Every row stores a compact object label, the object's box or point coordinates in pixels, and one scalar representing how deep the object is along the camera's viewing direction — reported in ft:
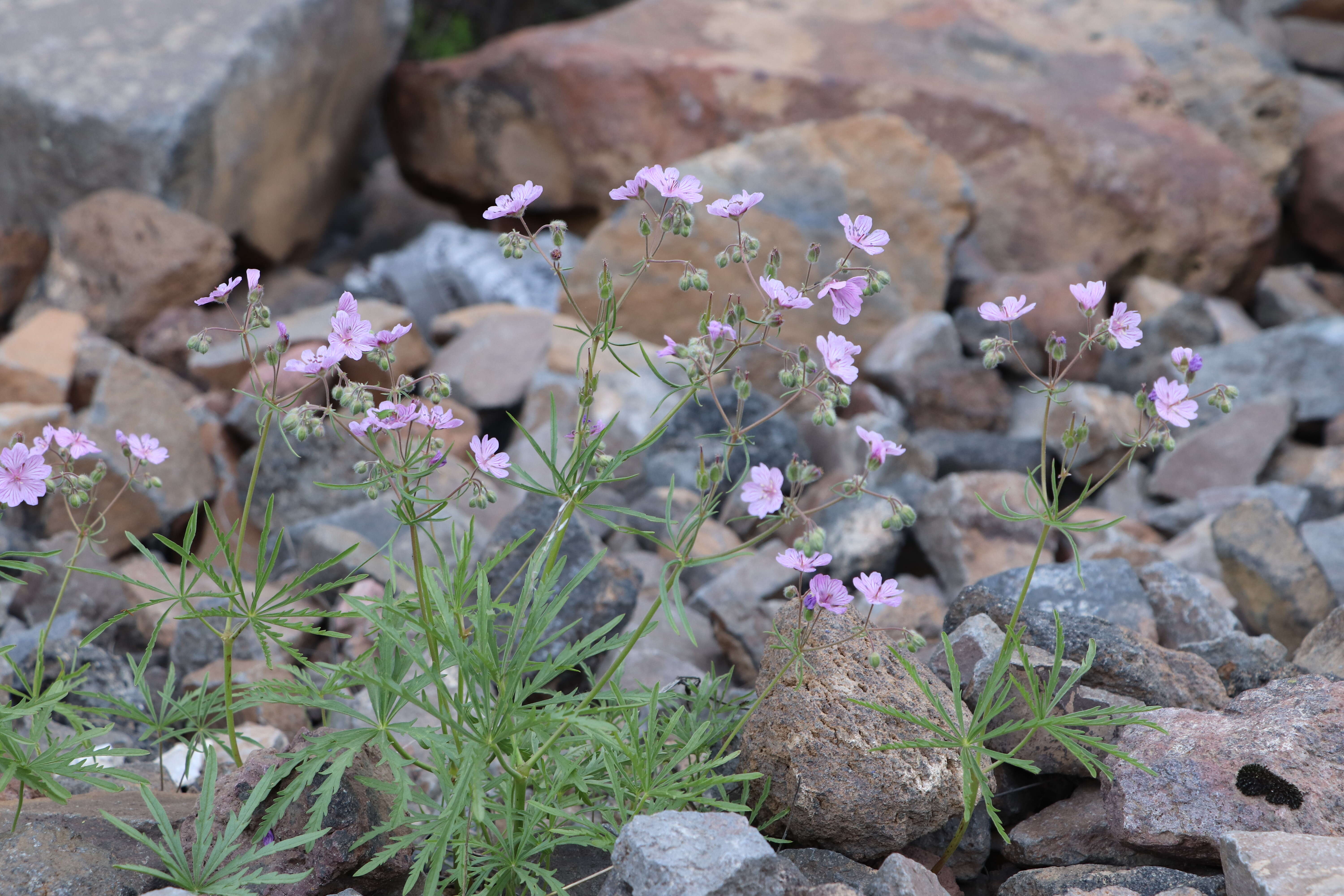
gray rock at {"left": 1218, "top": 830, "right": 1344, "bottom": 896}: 11.80
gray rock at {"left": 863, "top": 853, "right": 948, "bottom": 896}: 12.89
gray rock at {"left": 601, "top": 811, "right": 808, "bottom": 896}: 11.91
